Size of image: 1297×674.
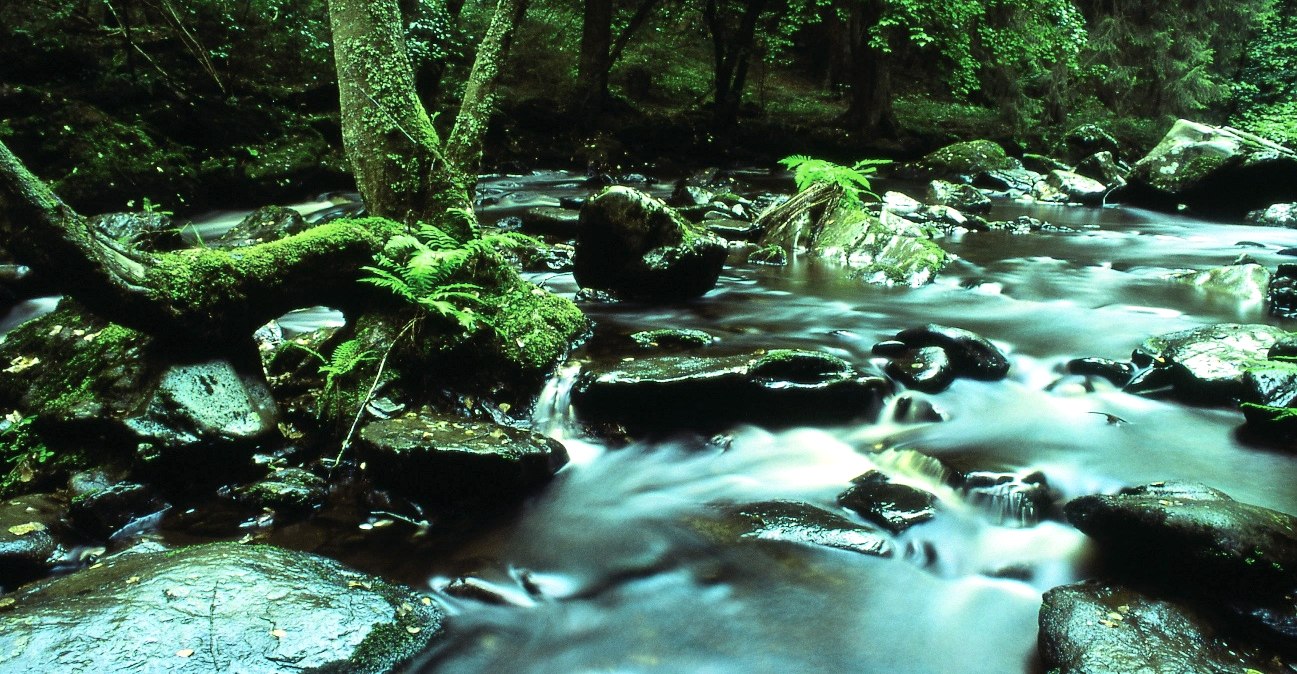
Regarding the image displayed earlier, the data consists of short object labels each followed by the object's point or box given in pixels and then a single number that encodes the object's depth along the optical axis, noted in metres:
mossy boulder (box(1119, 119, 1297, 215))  14.98
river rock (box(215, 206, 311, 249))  10.12
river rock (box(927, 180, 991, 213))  15.75
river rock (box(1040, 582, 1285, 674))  2.91
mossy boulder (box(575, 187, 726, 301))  7.66
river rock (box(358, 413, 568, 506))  4.23
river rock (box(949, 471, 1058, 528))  4.33
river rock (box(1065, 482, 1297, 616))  3.17
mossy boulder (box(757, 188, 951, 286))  9.52
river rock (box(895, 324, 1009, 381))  6.21
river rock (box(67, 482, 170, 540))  3.95
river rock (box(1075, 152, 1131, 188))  18.69
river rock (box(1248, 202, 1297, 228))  14.56
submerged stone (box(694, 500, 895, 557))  4.05
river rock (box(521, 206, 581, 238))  10.97
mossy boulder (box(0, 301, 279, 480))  4.32
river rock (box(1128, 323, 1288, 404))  5.53
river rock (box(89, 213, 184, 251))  8.31
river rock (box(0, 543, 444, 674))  2.75
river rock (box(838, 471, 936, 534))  4.25
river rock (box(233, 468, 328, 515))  4.24
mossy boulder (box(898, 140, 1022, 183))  19.53
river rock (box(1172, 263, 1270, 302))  8.47
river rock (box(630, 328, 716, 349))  6.35
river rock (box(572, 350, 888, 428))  5.26
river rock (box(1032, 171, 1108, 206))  17.72
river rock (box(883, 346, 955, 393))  5.81
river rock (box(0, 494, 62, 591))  3.62
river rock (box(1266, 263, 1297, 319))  7.92
